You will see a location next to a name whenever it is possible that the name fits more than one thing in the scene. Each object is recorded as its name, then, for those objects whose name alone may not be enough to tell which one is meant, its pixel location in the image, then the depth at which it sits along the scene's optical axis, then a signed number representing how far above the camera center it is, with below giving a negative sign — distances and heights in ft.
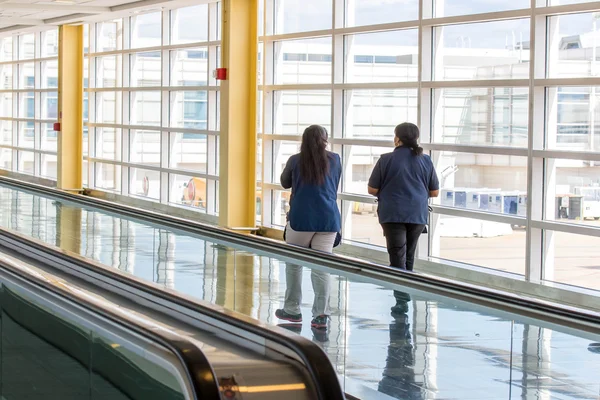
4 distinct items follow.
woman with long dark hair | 31.32 -1.57
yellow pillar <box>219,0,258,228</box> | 54.75 +1.49
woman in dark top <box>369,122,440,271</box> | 32.65 -1.46
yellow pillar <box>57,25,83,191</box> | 80.74 +2.58
